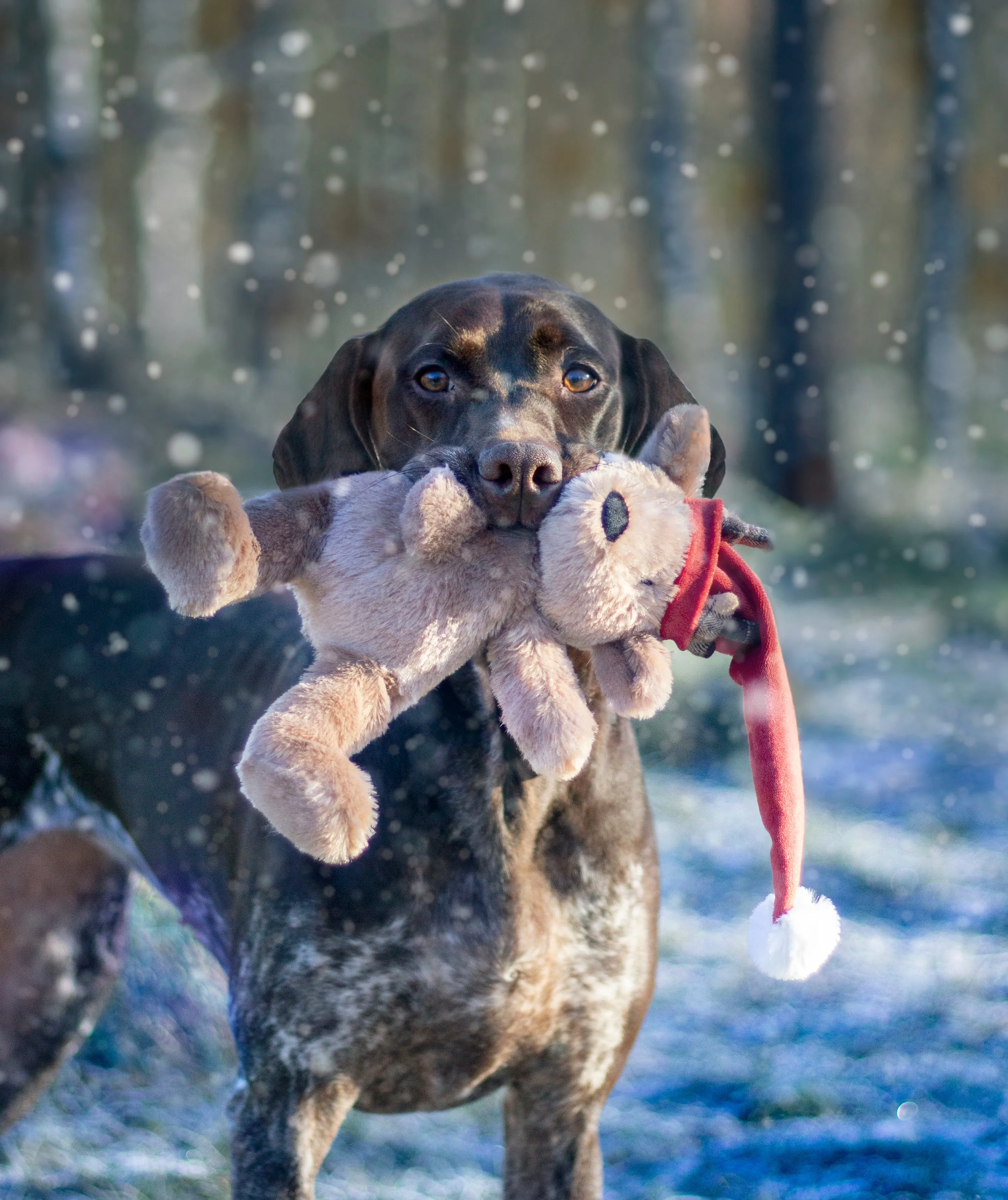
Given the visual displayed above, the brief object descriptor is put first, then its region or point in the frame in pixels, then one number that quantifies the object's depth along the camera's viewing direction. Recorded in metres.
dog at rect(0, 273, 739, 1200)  3.98
